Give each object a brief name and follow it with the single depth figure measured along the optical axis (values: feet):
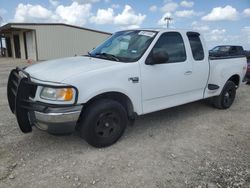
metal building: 60.79
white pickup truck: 8.63
